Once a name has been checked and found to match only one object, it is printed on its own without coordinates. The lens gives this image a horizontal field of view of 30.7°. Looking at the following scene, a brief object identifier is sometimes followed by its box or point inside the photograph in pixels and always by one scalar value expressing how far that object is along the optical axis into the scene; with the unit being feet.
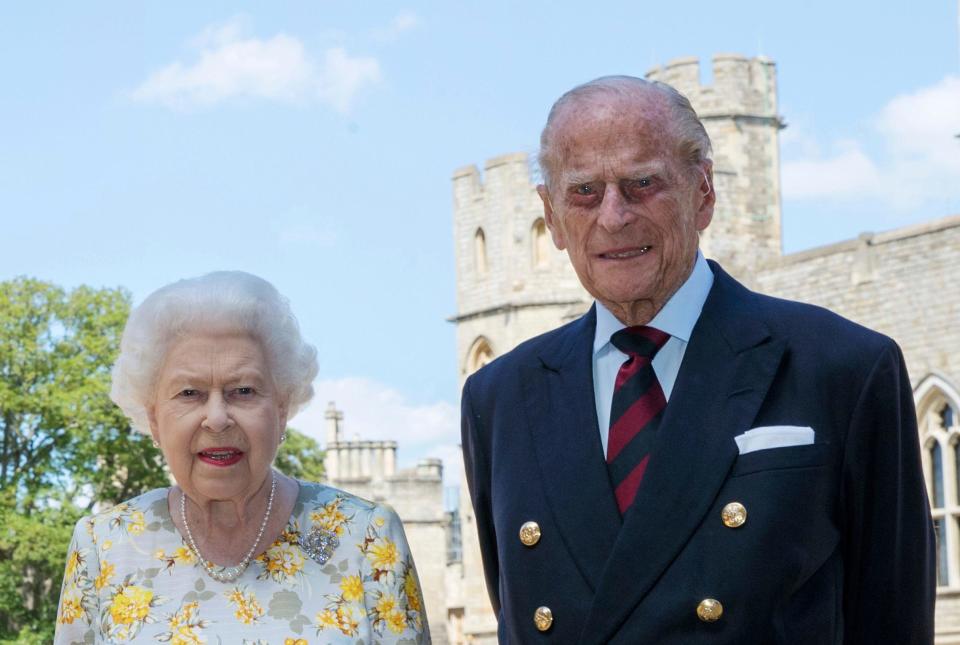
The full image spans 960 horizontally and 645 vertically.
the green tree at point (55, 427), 105.50
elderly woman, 14.80
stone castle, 70.49
